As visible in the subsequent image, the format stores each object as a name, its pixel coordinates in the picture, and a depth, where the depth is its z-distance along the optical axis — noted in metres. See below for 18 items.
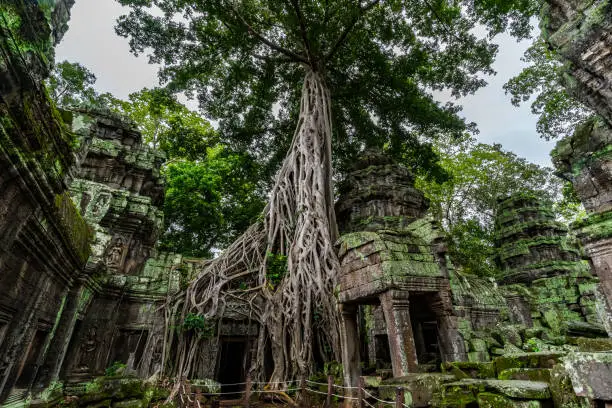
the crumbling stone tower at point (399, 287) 4.14
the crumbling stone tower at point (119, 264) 6.11
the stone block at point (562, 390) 1.89
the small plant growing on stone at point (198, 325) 6.29
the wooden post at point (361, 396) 3.50
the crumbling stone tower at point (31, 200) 1.98
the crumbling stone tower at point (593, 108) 4.18
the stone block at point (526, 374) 2.38
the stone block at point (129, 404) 4.55
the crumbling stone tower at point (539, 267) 9.15
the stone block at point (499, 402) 2.03
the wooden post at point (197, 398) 4.48
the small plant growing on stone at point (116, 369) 5.83
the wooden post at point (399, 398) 2.57
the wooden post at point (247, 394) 4.81
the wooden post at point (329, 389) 4.20
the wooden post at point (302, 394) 5.04
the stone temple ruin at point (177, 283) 2.23
